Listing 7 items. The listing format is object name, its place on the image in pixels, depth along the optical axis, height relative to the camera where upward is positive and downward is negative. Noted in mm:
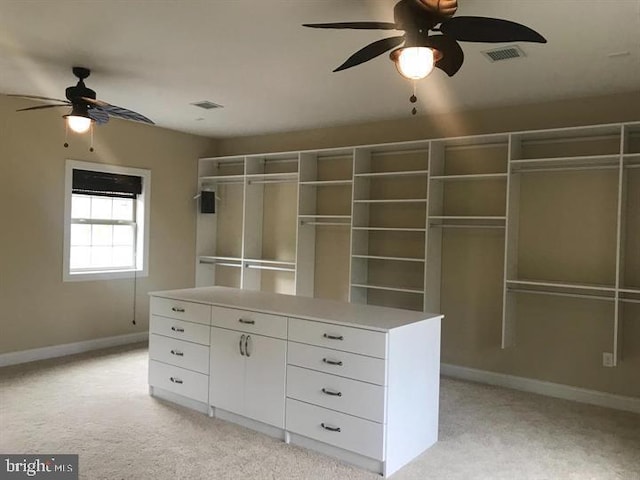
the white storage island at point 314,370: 3000 -879
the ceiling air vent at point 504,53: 3420 +1274
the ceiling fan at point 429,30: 2225 +934
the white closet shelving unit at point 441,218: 4363 +215
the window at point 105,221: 5633 +111
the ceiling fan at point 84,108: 3861 +959
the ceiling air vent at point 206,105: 5043 +1286
